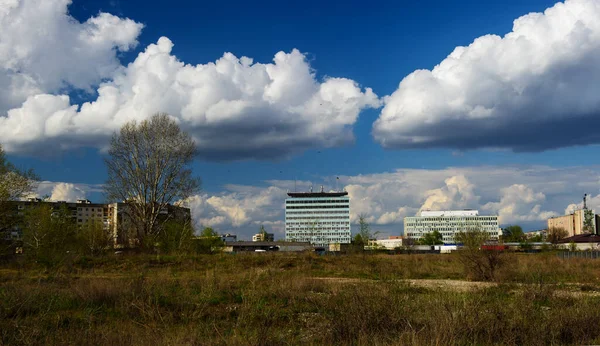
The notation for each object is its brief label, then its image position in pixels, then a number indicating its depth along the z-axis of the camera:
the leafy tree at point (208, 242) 50.25
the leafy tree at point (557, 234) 139.00
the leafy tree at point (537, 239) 142.66
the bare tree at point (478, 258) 28.02
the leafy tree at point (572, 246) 80.14
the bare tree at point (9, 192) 37.12
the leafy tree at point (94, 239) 44.12
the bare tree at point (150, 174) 46.47
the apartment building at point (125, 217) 41.91
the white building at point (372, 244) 67.36
